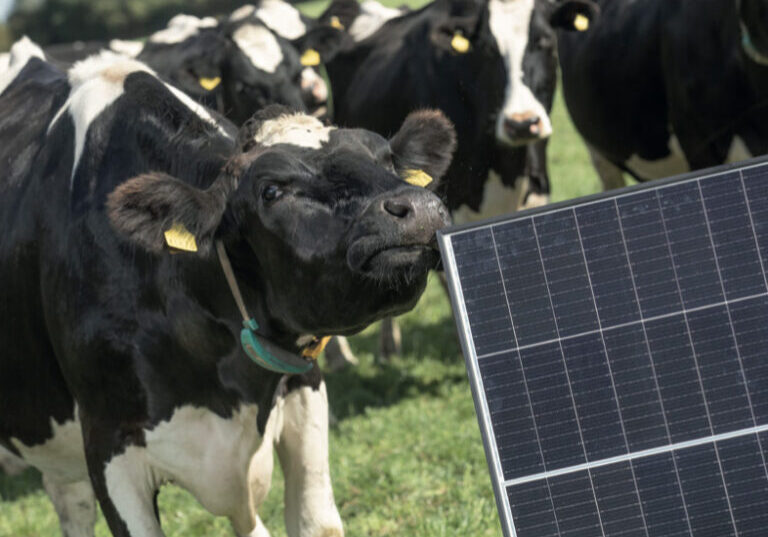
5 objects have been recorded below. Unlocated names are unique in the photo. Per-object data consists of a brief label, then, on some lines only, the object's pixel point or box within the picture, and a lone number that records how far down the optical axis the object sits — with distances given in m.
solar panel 6.35
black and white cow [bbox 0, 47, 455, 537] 7.19
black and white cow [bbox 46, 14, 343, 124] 19.08
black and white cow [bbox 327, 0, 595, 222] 15.20
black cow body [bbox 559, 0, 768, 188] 14.02
